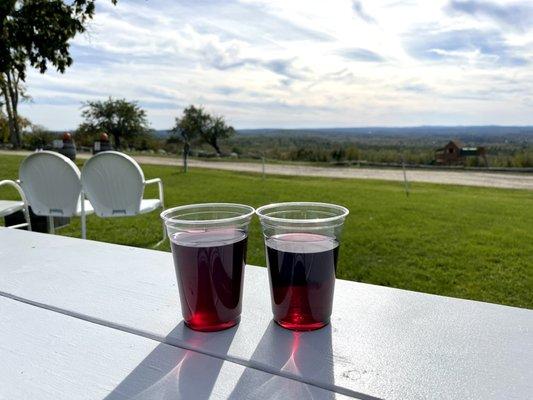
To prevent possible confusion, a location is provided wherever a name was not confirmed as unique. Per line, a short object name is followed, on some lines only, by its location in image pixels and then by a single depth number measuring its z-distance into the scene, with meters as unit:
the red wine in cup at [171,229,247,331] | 0.64
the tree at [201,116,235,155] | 28.27
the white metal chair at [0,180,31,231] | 2.77
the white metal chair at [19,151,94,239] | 3.43
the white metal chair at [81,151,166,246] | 3.51
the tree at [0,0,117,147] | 5.67
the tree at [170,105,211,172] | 25.06
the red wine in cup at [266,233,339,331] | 0.63
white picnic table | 0.53
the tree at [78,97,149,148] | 22.02
